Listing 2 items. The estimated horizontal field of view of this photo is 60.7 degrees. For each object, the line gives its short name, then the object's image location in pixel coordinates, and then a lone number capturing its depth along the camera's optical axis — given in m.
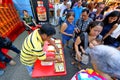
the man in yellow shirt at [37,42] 1.24
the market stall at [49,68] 1.42
